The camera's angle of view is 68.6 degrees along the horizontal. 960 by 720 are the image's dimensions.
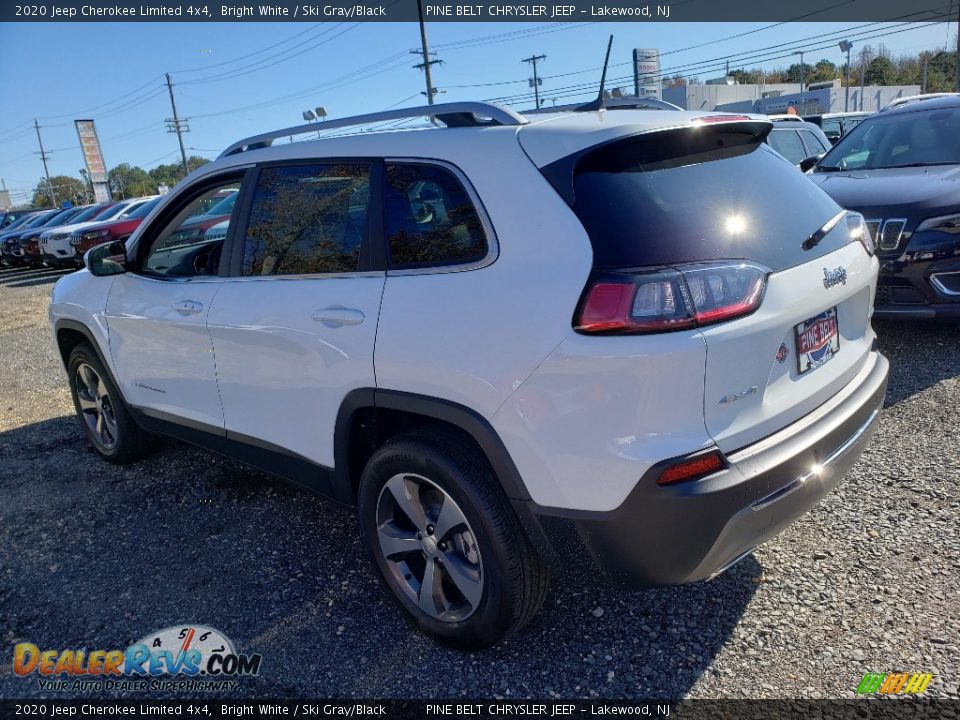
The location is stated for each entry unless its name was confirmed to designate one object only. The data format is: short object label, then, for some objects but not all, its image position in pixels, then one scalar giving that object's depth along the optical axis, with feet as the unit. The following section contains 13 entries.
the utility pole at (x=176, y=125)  210.59
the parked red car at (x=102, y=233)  50.49
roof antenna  8.92
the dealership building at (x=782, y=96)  174.19
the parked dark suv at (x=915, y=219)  16.15
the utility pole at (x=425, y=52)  107.76
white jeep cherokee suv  6.51
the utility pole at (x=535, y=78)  219.61
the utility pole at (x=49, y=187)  298.78
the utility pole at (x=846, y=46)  173.78
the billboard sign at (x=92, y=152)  196.03
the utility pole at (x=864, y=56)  250.37
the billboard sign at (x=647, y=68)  177.99
